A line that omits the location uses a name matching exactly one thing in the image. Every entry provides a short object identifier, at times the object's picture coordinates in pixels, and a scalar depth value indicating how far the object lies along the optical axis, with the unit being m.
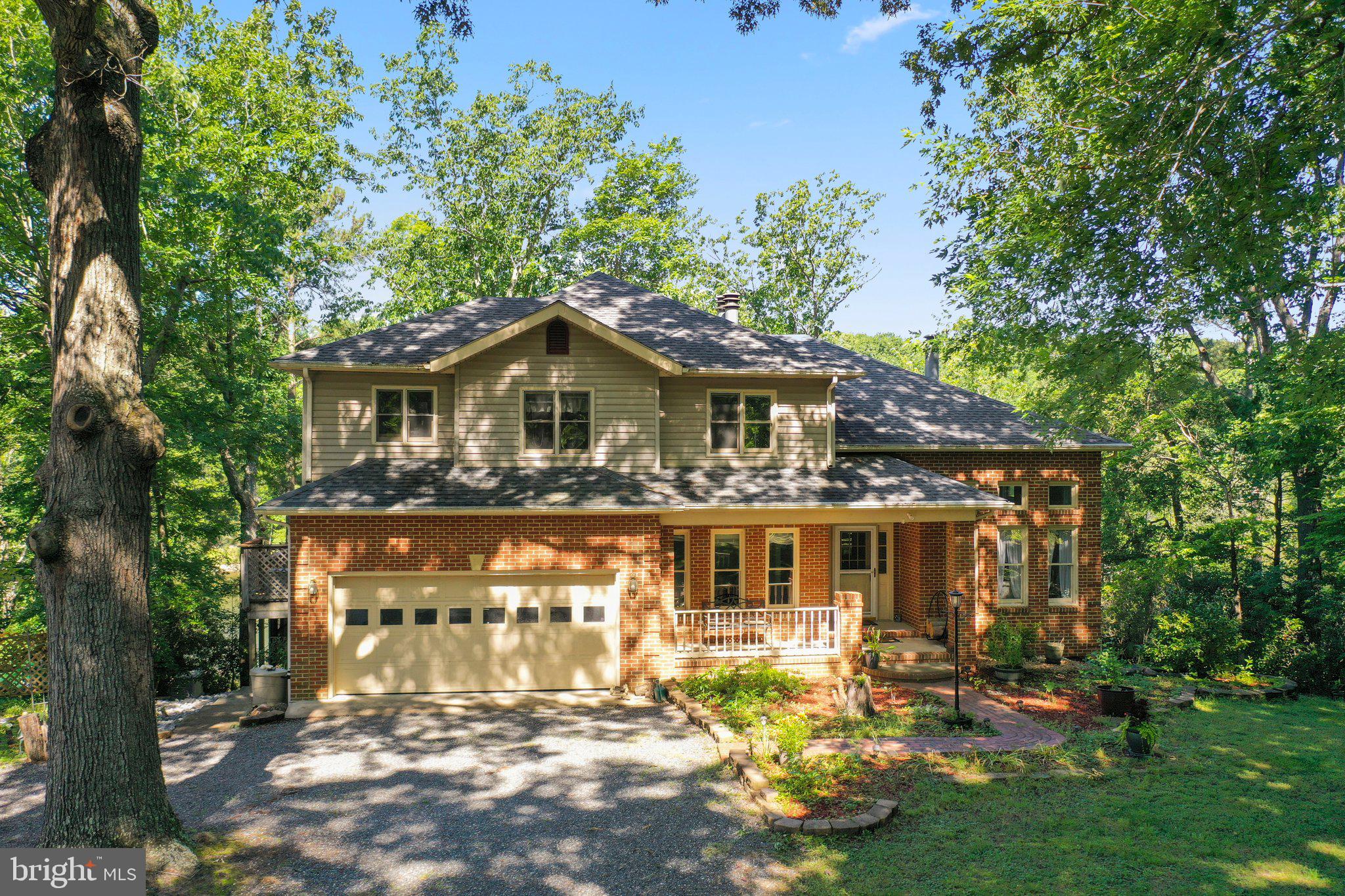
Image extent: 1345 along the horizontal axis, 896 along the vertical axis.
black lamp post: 10.84
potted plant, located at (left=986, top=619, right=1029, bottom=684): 14.40
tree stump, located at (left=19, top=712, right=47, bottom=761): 10.12
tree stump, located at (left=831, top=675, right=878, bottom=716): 11.53
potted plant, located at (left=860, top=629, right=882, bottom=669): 14.35
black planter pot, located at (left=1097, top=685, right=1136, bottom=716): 11.72
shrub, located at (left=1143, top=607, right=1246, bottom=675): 14.91
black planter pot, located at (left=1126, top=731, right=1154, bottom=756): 9.88
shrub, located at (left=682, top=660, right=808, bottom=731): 11.70
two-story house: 12.72
